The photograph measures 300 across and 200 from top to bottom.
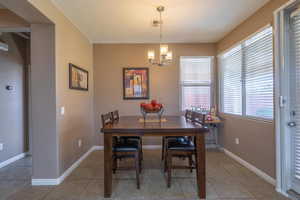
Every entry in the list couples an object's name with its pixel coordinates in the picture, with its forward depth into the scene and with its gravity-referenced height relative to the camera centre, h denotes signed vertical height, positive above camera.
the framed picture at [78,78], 3.05 +0.40
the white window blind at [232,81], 3.37 +0.35
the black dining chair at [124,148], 2.34 -0.65
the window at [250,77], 2.59 +0.35
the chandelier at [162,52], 2.64 +0.69
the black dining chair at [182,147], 2.34 -0.64
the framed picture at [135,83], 4.29 +0.38
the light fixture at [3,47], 3.03 +0.90
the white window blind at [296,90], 2.12 +0.09
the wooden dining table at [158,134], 2.14 -0.43
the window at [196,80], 4.39 +0.44
